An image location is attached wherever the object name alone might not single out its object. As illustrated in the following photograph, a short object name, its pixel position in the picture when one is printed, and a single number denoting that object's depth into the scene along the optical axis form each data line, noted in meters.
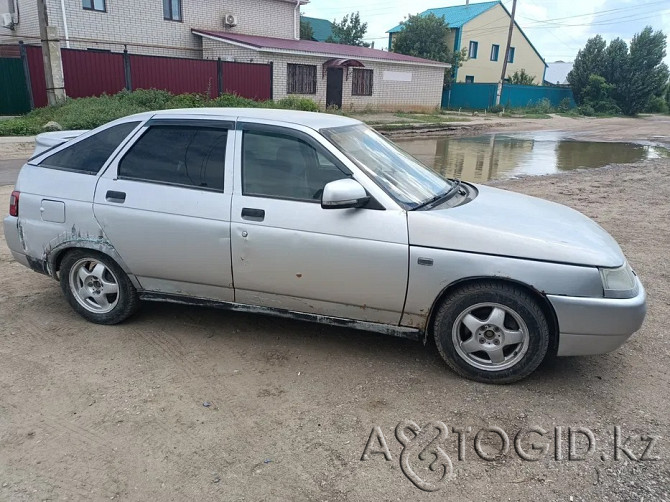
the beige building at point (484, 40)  45.59
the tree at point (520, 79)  47.97
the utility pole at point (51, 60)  17.22
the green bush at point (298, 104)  21.16
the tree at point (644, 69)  44.16
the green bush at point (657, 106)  50.13
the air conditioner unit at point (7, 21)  24.11
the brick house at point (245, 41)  22.95
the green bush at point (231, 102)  19.34
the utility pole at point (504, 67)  38.96
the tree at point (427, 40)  41.78
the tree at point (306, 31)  50.78
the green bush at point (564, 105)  46.16
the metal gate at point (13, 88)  19.00
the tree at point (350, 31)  55.84
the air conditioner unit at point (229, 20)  27.09
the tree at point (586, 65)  45.41
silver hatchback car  3.31
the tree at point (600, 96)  45.19
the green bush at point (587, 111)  44.22
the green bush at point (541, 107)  42.82
